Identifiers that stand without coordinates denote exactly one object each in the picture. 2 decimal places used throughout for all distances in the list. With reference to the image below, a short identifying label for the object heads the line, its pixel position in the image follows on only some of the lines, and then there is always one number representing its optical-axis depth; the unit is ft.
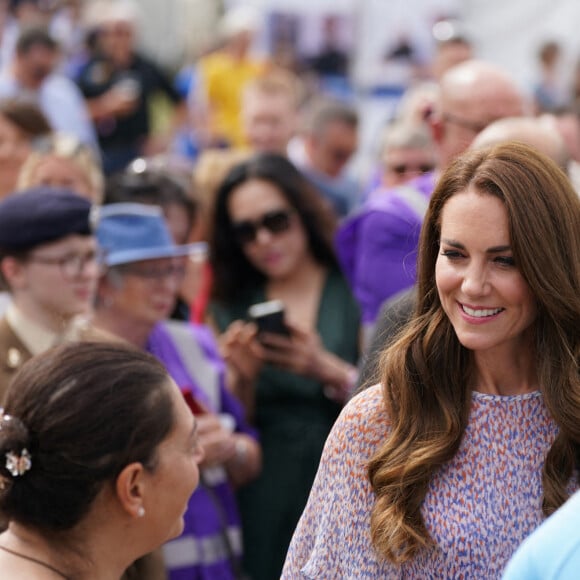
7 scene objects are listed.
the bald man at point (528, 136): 22.07
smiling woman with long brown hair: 14.79
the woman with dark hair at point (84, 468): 15.09
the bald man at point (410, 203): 24.52
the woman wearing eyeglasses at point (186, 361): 23.66
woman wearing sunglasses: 27.49
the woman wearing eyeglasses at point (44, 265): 23.35
